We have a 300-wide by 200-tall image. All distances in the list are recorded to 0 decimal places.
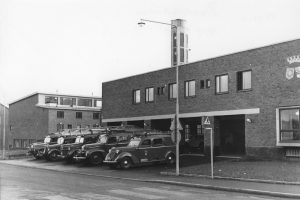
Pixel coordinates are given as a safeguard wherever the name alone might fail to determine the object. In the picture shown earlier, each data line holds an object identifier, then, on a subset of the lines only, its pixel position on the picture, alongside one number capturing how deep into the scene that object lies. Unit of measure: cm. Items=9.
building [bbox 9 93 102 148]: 6238
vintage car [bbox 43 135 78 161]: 3528
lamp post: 2225
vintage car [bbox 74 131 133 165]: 2992
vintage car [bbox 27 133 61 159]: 3772
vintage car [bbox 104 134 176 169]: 2644
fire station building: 2545
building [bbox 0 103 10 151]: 7281
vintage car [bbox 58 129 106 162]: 3269
